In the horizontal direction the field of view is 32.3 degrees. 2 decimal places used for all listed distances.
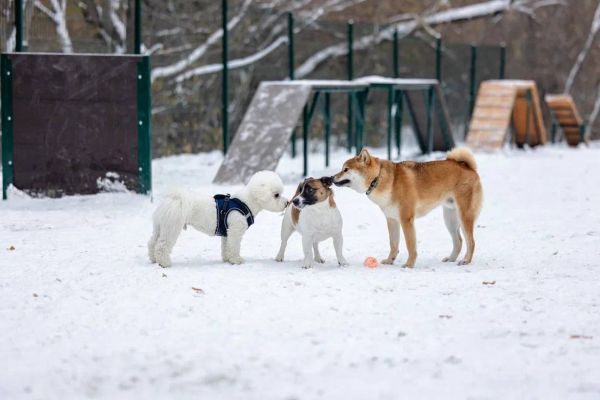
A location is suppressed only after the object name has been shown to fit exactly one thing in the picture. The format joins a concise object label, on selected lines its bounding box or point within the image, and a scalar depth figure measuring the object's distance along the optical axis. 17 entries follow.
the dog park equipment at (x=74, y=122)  10.87
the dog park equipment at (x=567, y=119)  20.60
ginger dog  7.27
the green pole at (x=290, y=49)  15.09
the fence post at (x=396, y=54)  17.50
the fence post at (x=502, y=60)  21.55
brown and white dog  7.05
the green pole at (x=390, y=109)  14.80
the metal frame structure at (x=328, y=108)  13.29
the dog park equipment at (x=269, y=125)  12.30
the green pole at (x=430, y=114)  16.23
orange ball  7.35
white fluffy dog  7.11
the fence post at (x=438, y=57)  18.86
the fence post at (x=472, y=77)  20.33
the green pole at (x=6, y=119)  10.80
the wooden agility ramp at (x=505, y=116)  17.66
